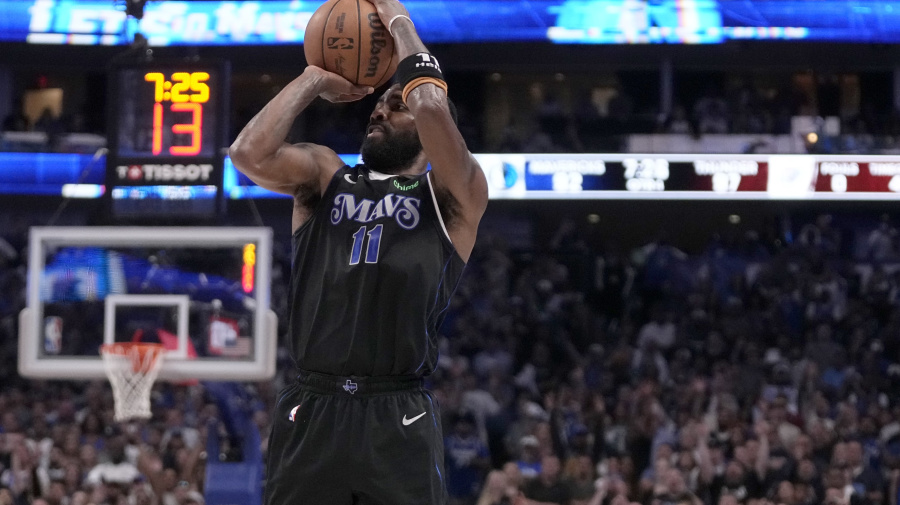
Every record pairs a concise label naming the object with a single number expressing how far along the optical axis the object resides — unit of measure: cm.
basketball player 579
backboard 1420
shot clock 1520
